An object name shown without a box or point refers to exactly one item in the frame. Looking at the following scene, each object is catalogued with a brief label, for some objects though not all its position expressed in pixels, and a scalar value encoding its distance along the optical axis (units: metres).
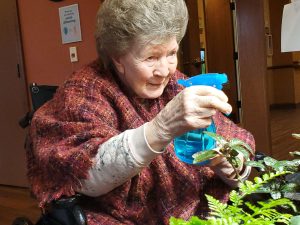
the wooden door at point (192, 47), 3.60
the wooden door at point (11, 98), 3.37
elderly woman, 0.90
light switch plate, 2.96
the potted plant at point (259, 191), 0.45
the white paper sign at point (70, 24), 2.90
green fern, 0.42
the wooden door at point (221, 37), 5.51
